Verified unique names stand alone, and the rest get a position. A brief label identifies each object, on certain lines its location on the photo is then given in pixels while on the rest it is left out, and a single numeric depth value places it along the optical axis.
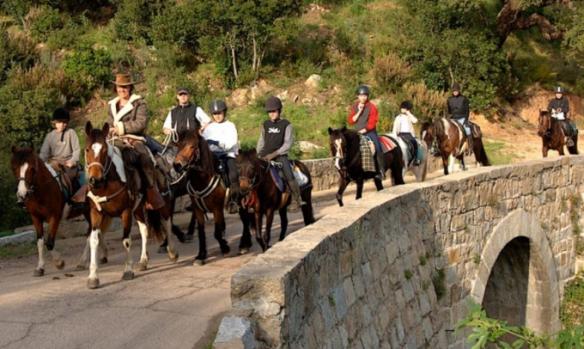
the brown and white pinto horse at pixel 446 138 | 17.70
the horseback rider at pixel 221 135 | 10.66
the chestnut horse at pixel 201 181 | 9.73
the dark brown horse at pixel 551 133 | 19.78
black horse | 12.77
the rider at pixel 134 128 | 9.46
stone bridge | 5.28
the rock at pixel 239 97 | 27.92
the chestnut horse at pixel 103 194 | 8.16
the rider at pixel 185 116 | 10.93
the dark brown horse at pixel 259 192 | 9.87
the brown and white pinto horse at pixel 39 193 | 9.16
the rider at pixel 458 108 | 18.89
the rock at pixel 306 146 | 23.73
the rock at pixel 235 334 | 4.50
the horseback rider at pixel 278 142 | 10.87
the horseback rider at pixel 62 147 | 10.22
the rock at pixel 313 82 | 29.14
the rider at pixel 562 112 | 20.36
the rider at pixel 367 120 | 13.28
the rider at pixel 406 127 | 15.21
